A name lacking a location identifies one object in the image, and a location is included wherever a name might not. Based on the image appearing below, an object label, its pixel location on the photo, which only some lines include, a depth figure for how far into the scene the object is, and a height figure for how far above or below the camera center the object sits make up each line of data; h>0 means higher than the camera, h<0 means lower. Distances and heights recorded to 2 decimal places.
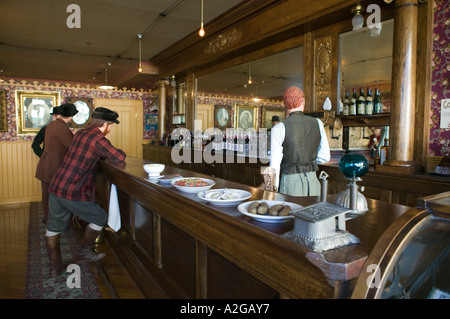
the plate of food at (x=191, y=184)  1.96 -0.29
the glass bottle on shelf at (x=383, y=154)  3.56 -0.15
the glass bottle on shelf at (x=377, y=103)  3.68 +0.45
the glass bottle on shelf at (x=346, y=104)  4.04 +0.48
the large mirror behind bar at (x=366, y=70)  3.54 +0.86
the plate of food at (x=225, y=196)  1.61 -0.30
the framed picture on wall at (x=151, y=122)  9.80 +0.59
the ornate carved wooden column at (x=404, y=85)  3.02 +0.55
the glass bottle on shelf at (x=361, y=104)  3.86 +0.46
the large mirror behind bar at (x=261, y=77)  4.83 +1.25
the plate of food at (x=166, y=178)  2.40 -0.30
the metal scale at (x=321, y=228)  1.00 -0.30
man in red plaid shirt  3.00 -0.45
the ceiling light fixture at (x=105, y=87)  8.27 +1.42
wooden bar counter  0.99 -0.48
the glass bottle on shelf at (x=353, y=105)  3.95 +0.45
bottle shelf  3.67 +0.26
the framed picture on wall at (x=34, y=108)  7.87 +0.82
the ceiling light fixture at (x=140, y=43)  6.53 +2.19
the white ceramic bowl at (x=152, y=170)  2.70 -0.26
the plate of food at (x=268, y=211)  1.29 -0.31
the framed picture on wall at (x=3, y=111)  7.62 +0.72
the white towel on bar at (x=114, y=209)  3.59 -0.80
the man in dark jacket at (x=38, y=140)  5.27 +0.00
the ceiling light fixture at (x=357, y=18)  3.58 +1.43
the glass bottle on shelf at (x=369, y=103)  3.77 +0.46
